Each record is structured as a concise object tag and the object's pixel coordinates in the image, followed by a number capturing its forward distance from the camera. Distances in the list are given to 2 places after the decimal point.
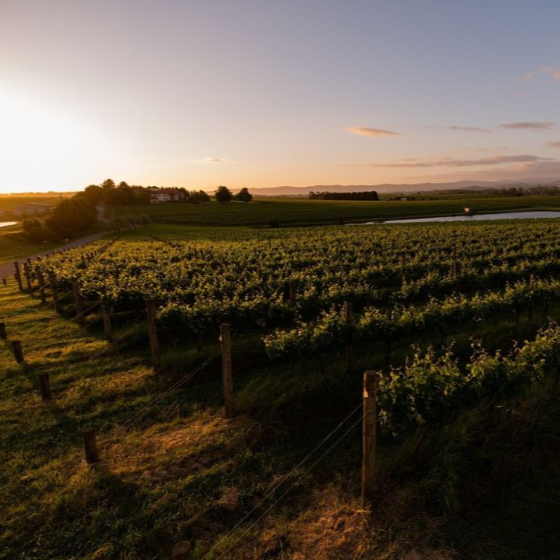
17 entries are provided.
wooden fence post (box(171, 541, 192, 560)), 4.30
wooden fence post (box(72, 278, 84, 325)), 17.50
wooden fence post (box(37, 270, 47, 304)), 22.65
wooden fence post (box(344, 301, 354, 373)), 10.77
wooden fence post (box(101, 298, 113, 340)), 15.16
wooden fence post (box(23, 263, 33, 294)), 26.97
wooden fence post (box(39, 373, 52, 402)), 10.40
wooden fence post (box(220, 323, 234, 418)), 9.02
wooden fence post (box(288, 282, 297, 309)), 15.25
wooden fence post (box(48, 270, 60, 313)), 20.94
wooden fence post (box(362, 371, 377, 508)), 6.12
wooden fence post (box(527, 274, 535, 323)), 14.46
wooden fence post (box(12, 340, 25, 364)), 13.08
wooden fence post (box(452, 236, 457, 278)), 21.69
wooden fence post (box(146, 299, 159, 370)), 11.73
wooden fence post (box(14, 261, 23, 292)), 27.56
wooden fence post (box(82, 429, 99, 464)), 7.61
